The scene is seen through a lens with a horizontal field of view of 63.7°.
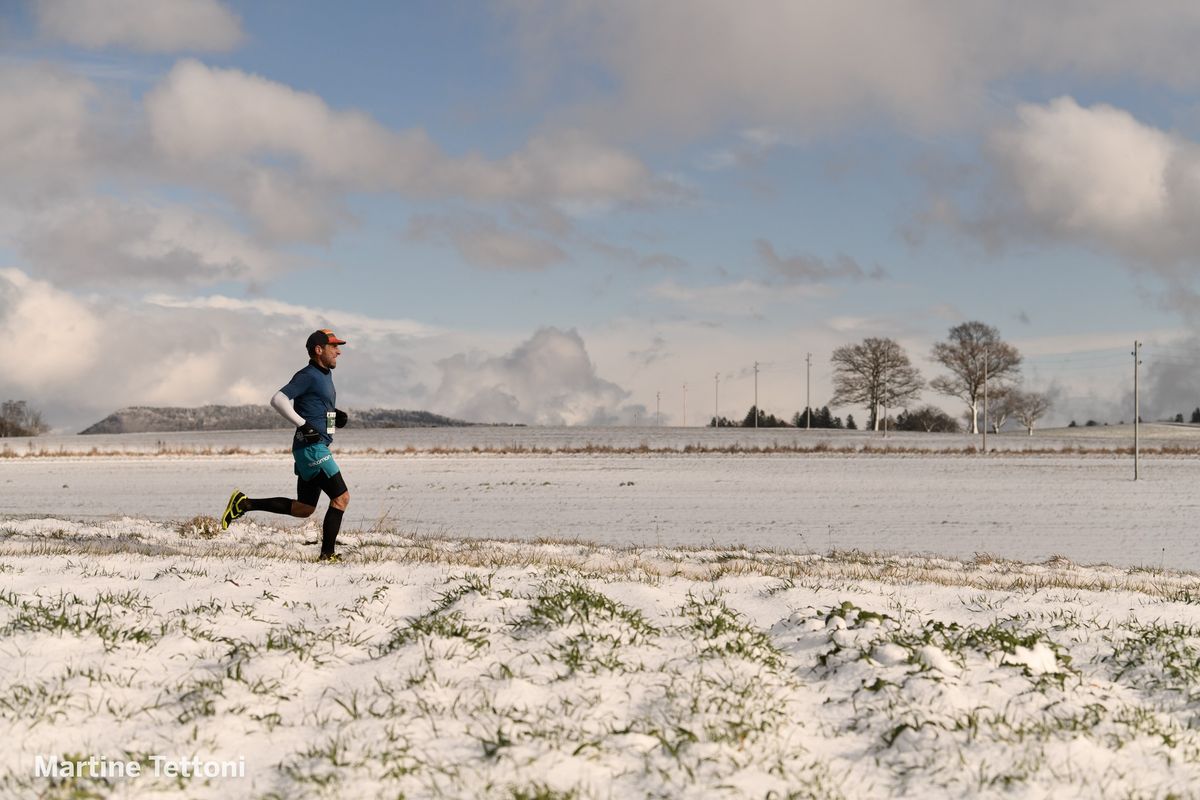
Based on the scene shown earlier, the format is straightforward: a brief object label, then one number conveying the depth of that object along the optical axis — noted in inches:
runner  357.1
